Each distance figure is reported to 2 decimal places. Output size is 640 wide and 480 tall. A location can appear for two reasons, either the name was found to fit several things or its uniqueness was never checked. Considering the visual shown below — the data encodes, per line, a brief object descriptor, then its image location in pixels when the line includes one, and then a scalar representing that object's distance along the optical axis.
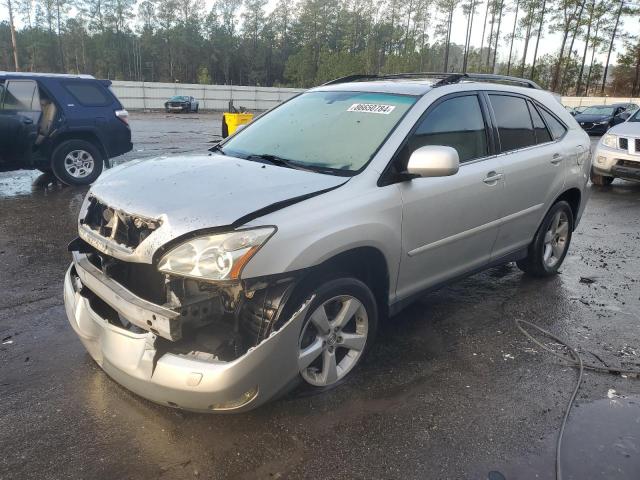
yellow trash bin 12.30
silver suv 2.46
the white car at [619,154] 9.70
